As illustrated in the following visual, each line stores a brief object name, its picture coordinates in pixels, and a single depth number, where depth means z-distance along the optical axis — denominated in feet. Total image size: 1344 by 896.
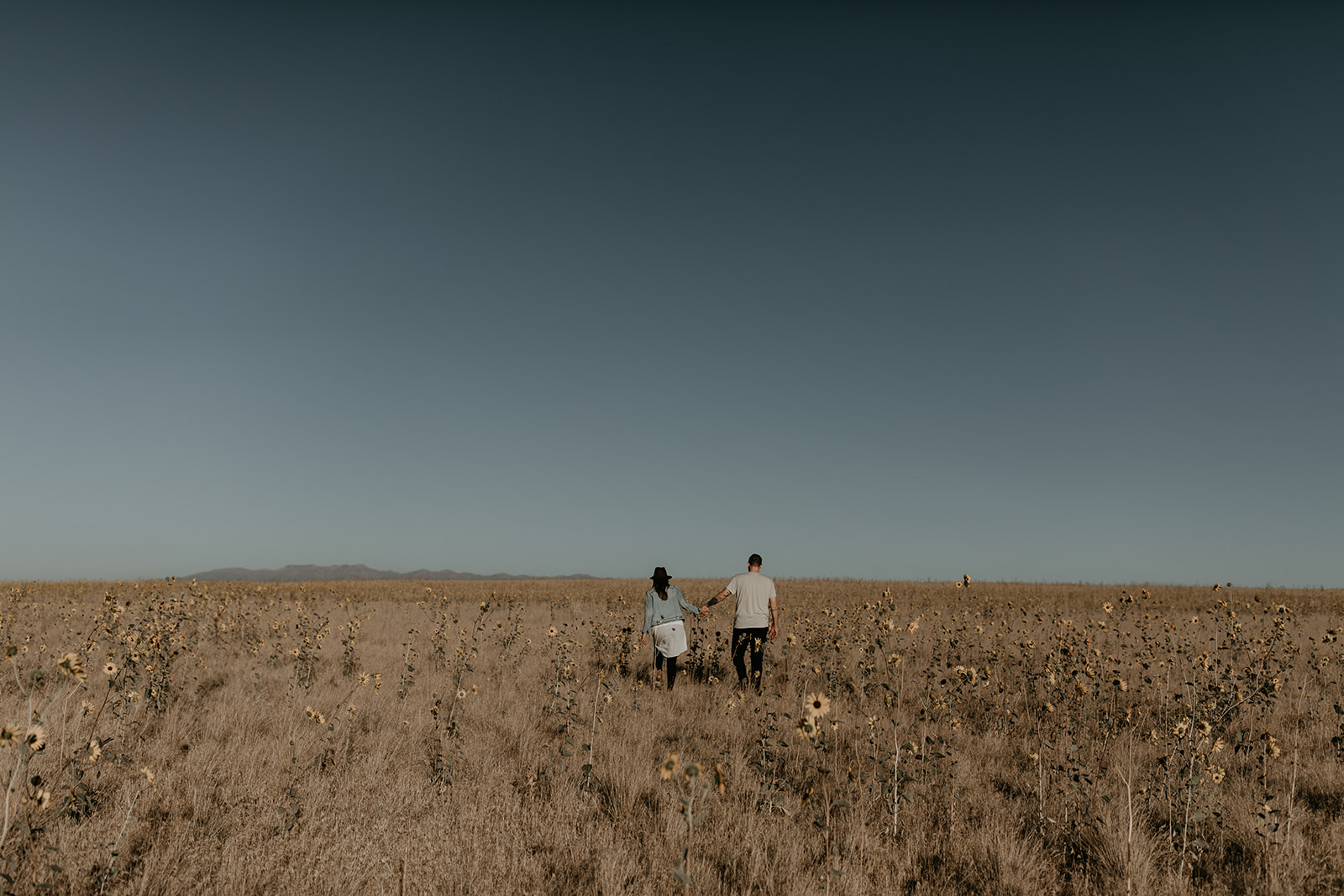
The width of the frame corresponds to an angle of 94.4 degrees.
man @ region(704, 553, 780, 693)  29.66
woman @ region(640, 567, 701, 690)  29.50
